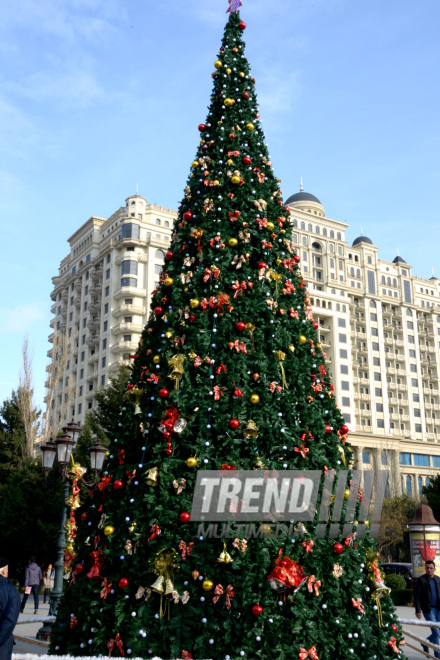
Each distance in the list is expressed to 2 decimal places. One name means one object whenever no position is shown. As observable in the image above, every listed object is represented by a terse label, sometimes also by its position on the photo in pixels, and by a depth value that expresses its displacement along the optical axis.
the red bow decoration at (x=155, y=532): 5.60
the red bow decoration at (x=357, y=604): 5.90
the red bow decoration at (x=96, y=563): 5.82
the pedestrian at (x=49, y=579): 22.38
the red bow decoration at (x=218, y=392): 6.01
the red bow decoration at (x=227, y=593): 5.35
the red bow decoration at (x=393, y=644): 6.09
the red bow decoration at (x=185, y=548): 5.55
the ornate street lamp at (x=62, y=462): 12.22
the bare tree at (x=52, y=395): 33.69
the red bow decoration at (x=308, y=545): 5.73
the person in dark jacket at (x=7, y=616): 5.56
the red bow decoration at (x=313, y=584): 5.63
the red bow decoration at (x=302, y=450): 6.01
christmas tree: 5.42
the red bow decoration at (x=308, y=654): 5.30
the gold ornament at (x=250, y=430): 5.85
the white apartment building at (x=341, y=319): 57.81
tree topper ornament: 8.14
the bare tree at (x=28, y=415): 30.47
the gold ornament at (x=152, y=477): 5.70
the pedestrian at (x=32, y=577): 17.83
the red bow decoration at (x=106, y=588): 5.68
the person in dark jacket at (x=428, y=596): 8.91
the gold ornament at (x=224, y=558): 5.41
